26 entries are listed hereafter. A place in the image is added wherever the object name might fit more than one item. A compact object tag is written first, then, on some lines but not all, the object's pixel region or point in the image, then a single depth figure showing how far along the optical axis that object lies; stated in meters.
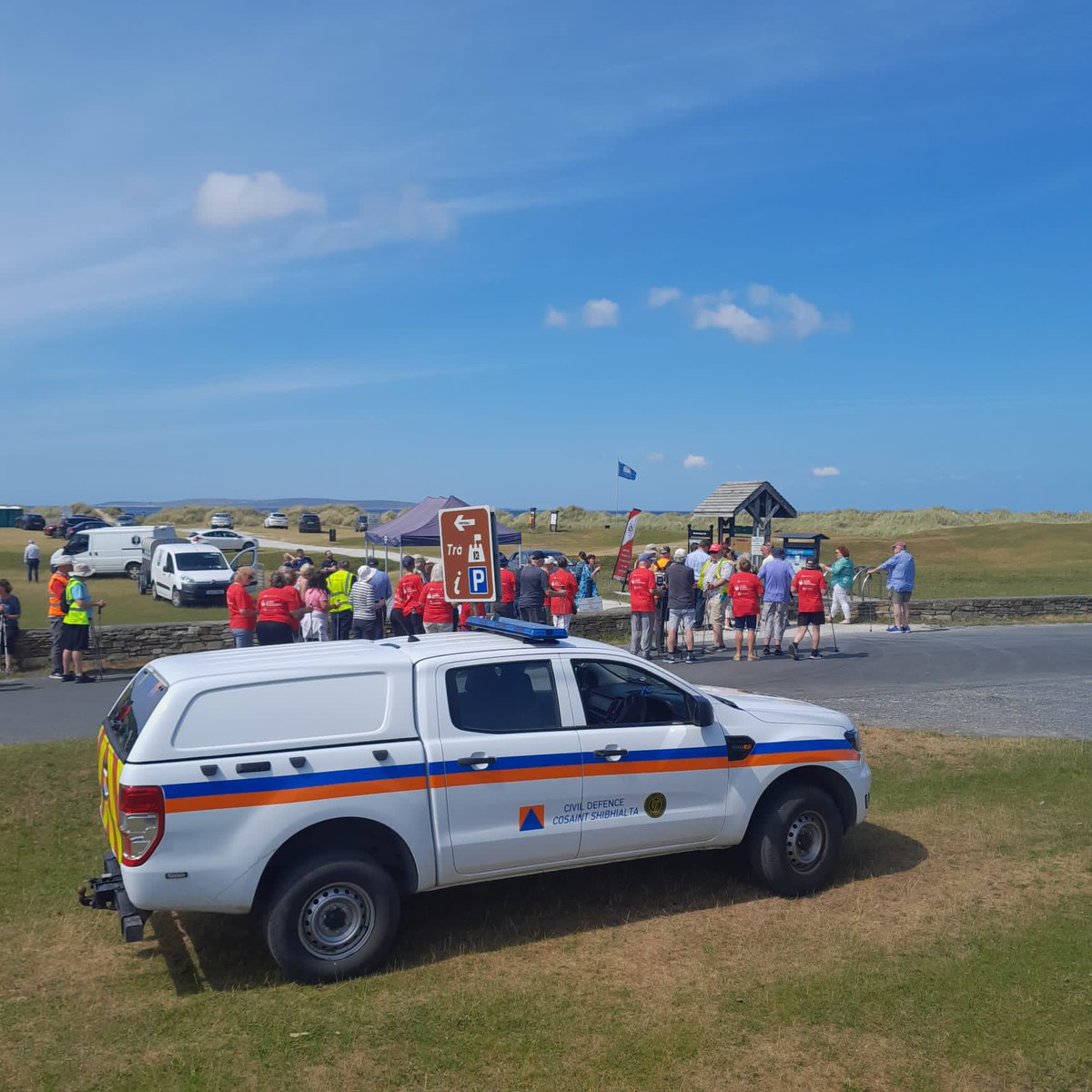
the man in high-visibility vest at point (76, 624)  15.05
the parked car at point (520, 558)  23.84
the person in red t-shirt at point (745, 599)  17.55
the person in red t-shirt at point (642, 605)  16.77
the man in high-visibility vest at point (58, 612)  14.90
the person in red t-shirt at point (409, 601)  15.73
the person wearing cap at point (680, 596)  17.52
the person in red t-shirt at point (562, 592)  17.42
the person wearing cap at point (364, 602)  17.02
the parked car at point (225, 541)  48.85
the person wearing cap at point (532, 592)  17.08
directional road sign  10.19
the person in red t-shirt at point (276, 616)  13.23
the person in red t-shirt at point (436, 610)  15.12
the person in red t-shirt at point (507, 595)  15.85
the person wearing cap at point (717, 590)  19.52
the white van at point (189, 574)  29.53
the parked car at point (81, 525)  60.56
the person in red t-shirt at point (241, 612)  14.08
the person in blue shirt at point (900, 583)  21.39
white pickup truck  5.46
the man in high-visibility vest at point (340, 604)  16.58
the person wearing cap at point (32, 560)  36.28
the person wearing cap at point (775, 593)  18.17
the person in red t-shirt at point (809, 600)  17.50
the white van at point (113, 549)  38.56
